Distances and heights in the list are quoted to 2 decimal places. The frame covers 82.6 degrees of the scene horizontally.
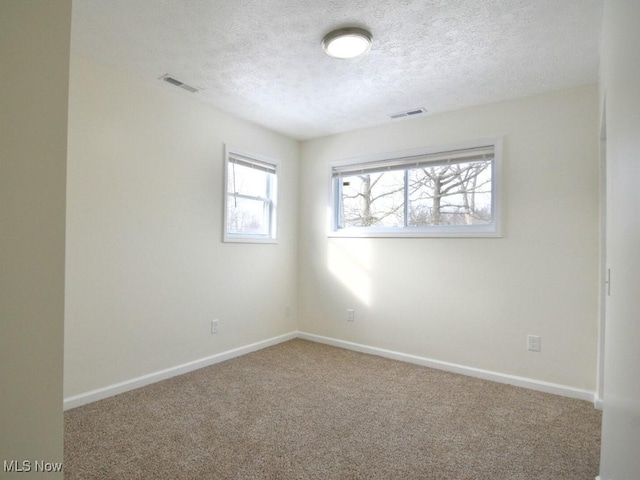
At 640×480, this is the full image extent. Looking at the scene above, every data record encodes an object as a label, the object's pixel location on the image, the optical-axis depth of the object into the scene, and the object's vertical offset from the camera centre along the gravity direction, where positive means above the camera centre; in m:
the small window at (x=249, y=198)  3.72 +0.45
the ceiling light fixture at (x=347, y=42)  2.18 +1.23
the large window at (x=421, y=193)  3.33 +0.50
